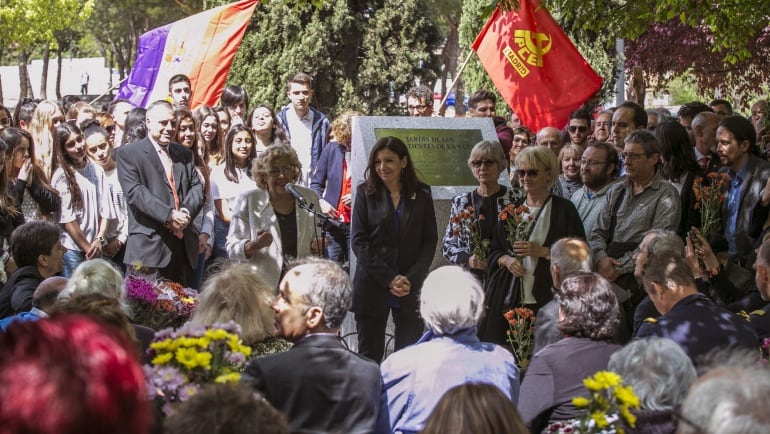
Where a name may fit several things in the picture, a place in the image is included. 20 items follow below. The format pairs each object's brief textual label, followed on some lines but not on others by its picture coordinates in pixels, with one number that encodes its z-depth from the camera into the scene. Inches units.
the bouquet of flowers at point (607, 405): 140.3
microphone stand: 307.0
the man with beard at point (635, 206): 297.3
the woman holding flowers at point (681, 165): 318.7
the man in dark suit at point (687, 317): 196.2
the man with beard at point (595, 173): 320.8
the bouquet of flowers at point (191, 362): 152.0
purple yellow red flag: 515.2
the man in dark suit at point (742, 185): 327.9
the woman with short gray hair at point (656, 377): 151.9
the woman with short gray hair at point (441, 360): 183.0
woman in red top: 387.9
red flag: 456.4
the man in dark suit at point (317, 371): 167.5
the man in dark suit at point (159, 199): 321.1
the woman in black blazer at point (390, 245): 293.6
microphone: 305.7
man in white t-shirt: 420.5
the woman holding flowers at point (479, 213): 295.0
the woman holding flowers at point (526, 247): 285.7
